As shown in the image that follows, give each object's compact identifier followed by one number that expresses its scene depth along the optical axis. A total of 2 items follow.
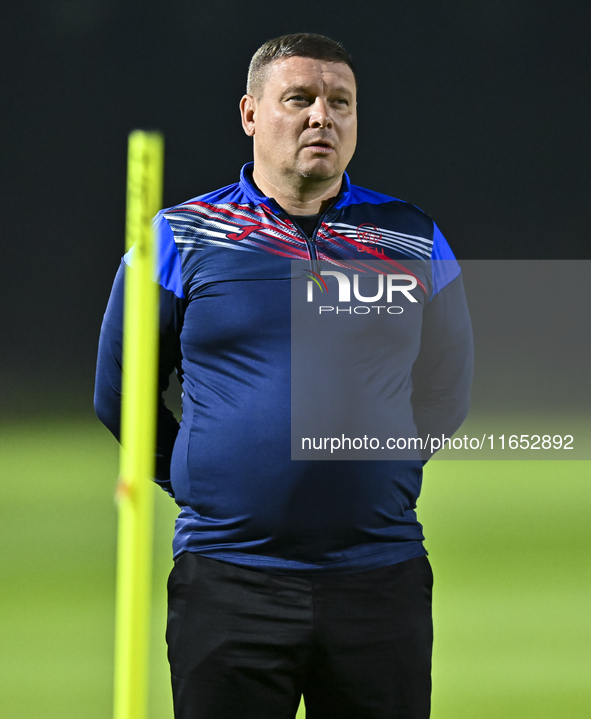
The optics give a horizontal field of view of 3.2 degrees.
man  17.21
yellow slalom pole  14.39
